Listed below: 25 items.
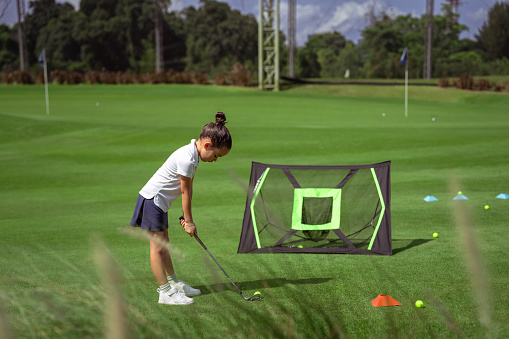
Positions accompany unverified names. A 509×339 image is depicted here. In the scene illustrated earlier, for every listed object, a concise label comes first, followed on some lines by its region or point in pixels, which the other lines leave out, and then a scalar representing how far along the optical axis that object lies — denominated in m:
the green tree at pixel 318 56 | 78.56
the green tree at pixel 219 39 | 78.19
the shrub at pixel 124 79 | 49.47
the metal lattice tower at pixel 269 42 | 43.03
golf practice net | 6.20
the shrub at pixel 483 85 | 36.25
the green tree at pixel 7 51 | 69.06
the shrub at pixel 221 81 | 46.16
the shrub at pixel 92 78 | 49.25
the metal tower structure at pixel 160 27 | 54.91
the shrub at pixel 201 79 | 47.34
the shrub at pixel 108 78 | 49.50
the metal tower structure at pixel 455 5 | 75.69
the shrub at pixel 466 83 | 36.56
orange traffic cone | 4.27
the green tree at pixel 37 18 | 75.56
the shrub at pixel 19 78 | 48.56
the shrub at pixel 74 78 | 49.59
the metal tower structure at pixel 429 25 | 45.80
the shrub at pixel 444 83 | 38.03
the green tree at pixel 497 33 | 67.75
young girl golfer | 4.62
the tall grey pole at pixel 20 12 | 55.19
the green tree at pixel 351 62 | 73.11
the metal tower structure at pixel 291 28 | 53.16
